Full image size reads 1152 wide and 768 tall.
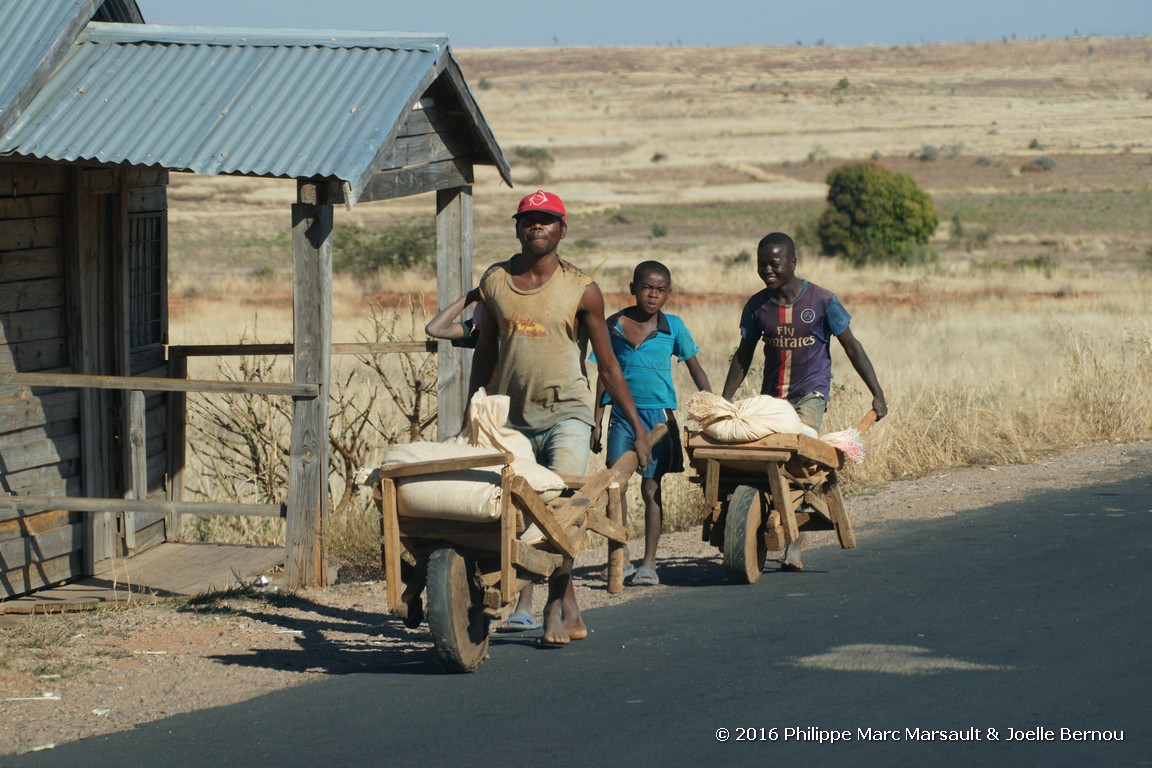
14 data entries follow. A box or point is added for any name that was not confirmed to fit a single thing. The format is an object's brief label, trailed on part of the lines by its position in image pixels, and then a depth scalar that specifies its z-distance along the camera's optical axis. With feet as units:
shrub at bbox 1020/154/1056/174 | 449.89
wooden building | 52.95
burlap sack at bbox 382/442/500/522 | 39.86
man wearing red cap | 43.80
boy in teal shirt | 55.16
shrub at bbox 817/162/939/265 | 242.37
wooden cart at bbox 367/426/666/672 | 40.04
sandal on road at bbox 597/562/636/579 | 57.47
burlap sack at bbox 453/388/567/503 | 42.06
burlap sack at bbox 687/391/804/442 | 52.90
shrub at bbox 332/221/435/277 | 209.56
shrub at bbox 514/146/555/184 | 462.19
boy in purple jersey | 56.85
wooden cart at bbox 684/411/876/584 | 53.26
